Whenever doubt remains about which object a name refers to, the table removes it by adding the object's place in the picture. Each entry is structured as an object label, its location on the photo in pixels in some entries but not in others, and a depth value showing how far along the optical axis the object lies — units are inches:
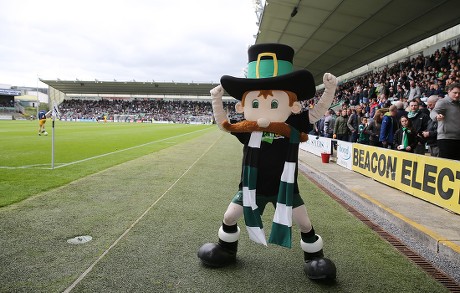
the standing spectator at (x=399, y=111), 346.1
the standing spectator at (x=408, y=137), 294.2
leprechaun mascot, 123.6
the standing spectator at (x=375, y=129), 379.2
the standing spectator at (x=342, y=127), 470.3
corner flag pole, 330.8
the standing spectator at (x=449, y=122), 226.4
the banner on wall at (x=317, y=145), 498.8
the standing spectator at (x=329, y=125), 557.2
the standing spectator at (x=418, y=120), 297.1
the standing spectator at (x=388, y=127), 345.4
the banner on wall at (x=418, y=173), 206.7
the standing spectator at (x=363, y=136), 418.0
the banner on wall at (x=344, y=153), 386.7
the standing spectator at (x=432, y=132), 271.1
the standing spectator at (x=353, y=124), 443.5
